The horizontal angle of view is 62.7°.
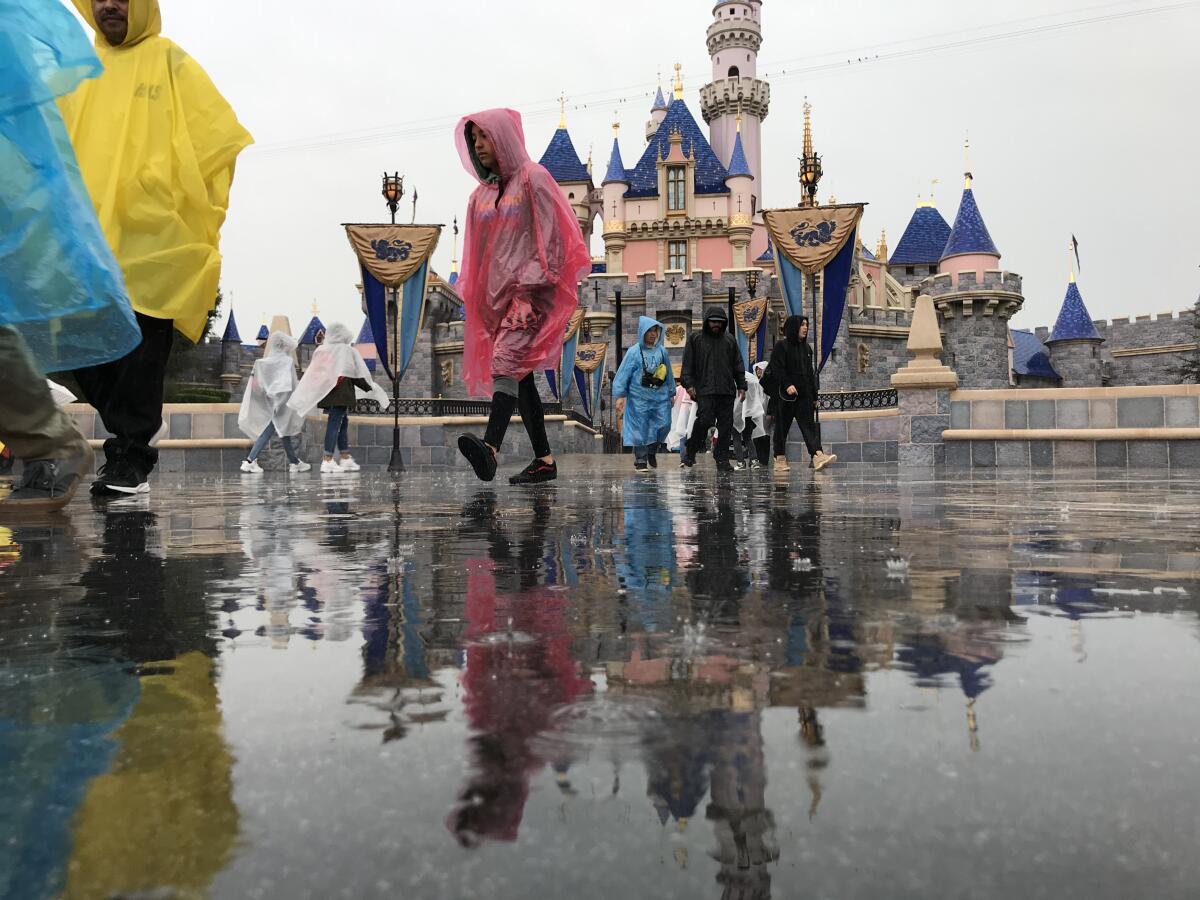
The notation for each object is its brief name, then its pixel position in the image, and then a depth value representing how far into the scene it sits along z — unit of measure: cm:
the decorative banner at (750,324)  2759
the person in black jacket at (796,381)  953
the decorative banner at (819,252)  1298
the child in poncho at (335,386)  1022
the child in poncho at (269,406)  1022
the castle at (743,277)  3706
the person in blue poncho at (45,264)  289
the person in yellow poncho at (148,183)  404
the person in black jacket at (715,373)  924
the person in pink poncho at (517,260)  539
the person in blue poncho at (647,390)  1041
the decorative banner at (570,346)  2441
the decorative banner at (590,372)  3017
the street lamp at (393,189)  1235
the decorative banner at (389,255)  1278
